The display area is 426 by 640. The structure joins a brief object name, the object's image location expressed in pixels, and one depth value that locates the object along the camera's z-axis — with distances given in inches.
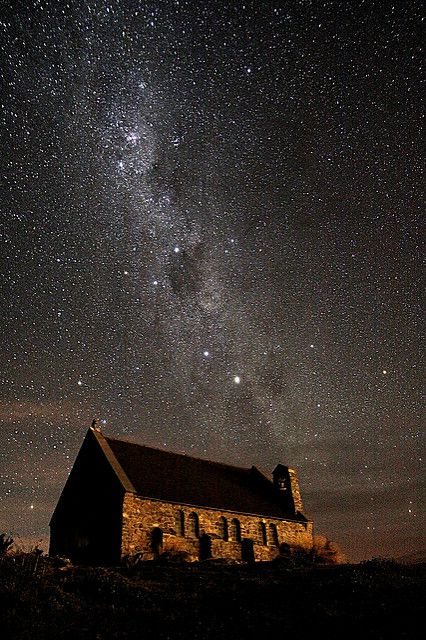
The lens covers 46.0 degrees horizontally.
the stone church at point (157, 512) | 1130.7
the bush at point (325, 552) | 1328.1
